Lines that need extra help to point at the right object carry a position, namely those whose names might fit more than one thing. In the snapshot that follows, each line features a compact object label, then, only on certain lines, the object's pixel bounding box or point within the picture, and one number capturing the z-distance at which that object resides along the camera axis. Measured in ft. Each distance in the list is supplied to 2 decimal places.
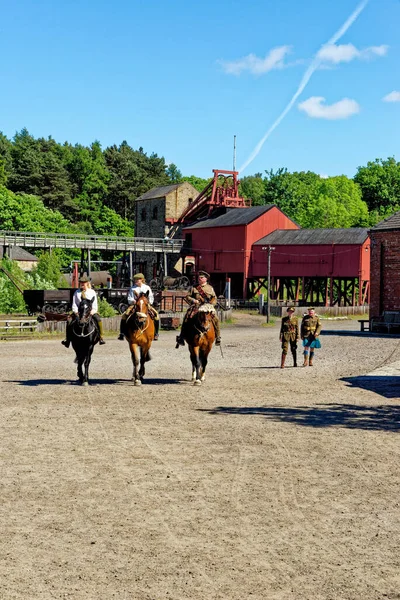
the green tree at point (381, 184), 356.79
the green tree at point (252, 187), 508.94
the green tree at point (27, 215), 278.05
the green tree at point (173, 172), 569.64
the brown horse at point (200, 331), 54.85
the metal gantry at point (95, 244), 219.41
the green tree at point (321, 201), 320.70
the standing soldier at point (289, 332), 69.62
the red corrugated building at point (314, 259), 203.72
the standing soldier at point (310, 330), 70.59
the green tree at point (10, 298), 158.55
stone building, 269.44
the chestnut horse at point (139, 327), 54.80
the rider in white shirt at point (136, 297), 55.31
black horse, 53.93
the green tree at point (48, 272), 177.97
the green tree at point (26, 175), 343.05
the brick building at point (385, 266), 133.49
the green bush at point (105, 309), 153.17
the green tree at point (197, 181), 480.23
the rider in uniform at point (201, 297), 55.06
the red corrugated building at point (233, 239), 227.20
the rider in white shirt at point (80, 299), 53.98
